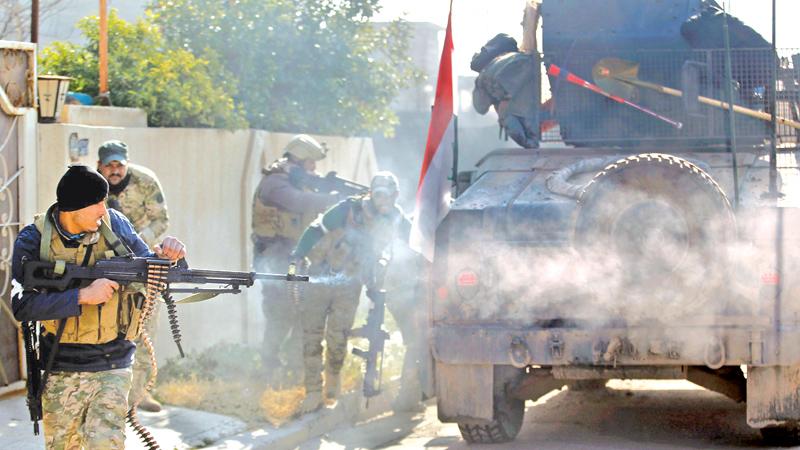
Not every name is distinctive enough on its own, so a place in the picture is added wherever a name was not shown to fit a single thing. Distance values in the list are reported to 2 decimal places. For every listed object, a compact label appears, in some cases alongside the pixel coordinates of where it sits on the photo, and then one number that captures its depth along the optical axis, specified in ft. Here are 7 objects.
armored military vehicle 24.29
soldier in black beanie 18.43
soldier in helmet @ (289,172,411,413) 31.58
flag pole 29.09
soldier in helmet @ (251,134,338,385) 35.40
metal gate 28.32
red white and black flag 26.37
